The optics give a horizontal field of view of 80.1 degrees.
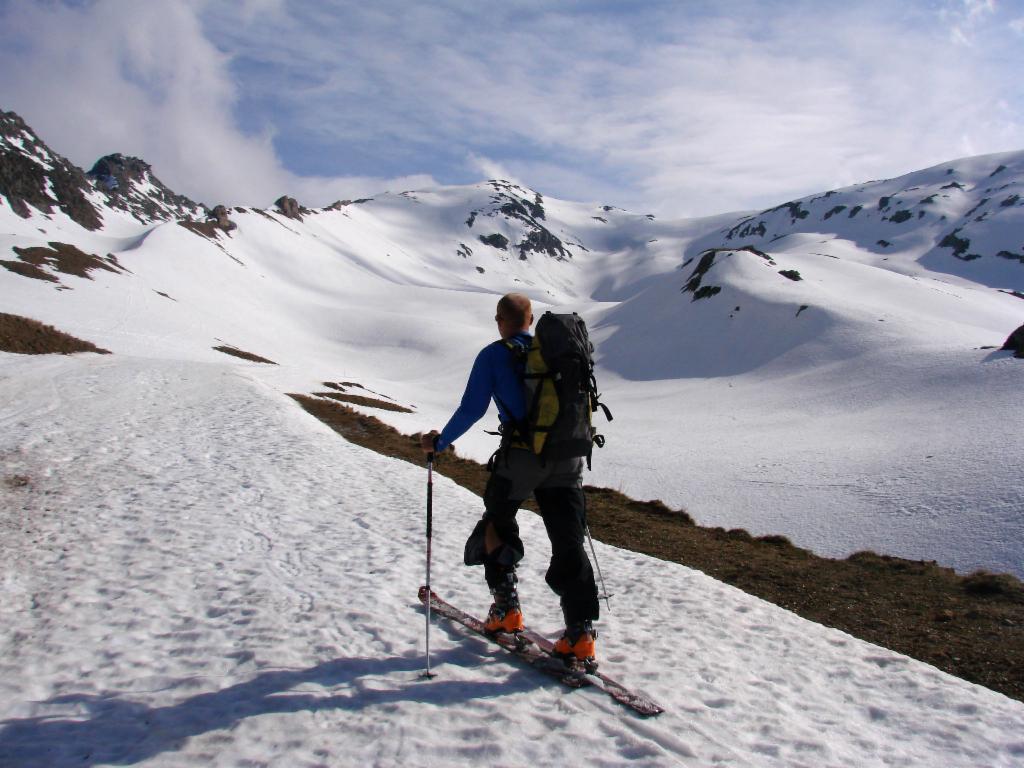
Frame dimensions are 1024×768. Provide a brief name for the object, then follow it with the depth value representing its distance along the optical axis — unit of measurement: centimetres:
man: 519
